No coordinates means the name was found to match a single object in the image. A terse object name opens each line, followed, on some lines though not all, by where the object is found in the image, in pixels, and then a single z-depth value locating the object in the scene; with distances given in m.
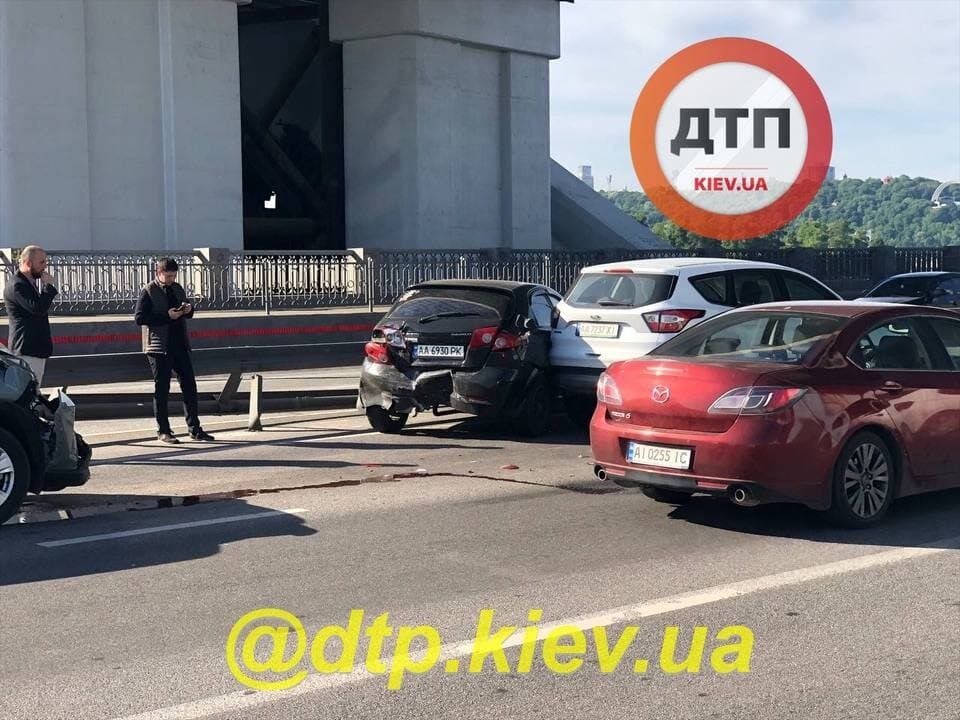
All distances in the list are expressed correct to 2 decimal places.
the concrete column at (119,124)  28.70
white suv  13.31
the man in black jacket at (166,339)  13.23
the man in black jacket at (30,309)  12.23
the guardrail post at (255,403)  14.51
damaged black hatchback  13.23
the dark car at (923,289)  23.91
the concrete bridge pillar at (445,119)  37.12
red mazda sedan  8.39
